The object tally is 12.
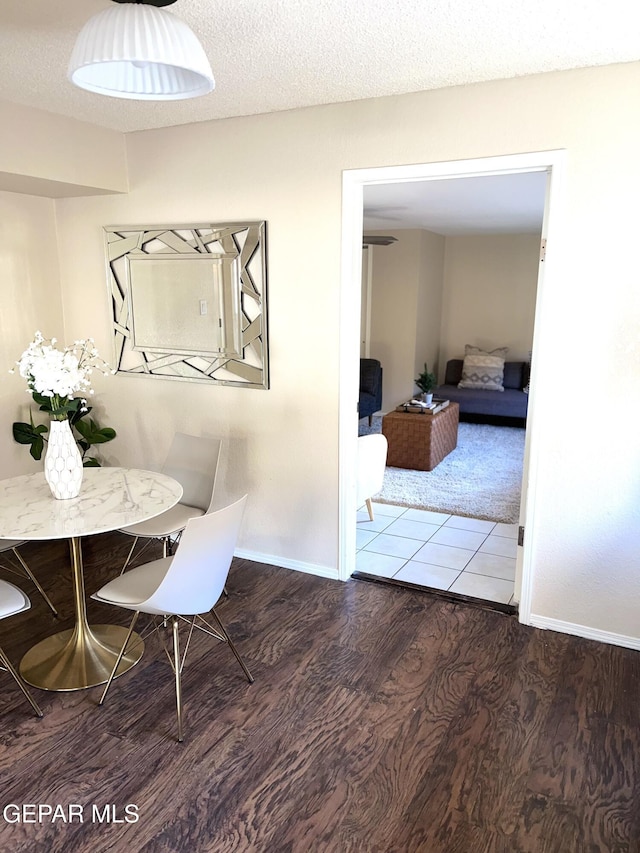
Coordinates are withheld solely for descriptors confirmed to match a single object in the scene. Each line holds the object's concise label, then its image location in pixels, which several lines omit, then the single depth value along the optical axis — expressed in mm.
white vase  2527
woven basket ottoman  5441
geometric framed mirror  3365
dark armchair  7296
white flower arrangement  2439
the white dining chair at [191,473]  3074
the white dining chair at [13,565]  2777
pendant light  1555
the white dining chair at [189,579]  2096
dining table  2322
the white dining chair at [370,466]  3961
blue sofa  7324
